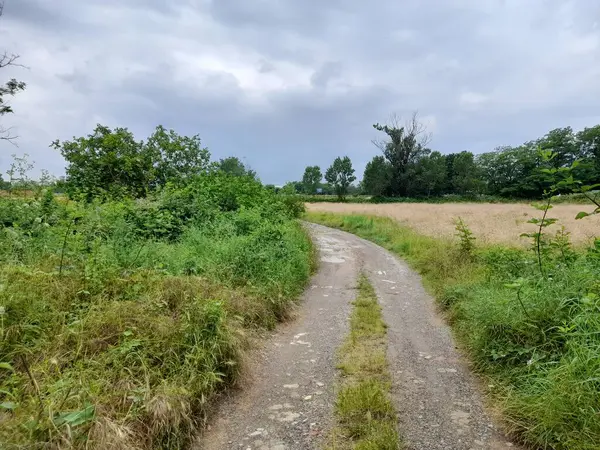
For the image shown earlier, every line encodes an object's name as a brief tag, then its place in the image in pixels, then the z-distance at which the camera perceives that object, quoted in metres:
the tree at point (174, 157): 13.74
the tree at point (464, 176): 57.06
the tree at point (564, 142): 55.69
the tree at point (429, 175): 53.56
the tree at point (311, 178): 80.12
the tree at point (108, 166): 12.52
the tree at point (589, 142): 53.21
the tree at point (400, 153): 54.12
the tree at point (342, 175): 68.43
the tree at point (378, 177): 55.56
